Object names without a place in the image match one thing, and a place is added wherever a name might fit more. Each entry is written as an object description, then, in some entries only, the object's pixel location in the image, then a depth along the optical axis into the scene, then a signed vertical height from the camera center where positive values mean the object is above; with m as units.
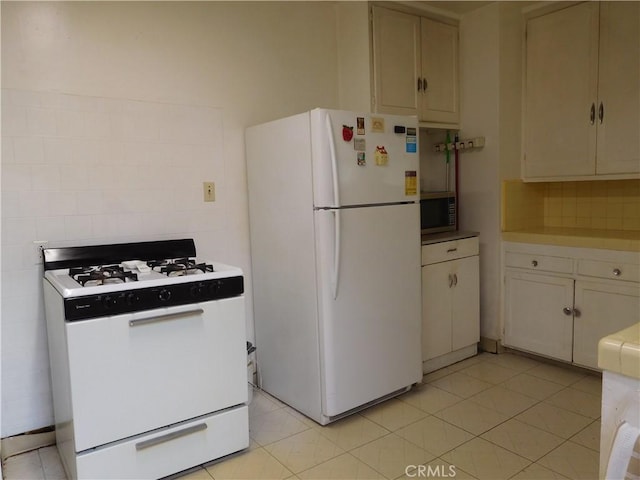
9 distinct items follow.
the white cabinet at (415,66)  3.05 +0.80
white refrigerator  2.40 -0.33
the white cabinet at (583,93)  2.94 +0.58
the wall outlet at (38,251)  2.28 -0.22
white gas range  1.85 -0.66
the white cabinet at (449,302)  3.08 -0.73
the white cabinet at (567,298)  2.79 -0.68
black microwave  3.28 -0.15
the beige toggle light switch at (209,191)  2.76 +0.03
